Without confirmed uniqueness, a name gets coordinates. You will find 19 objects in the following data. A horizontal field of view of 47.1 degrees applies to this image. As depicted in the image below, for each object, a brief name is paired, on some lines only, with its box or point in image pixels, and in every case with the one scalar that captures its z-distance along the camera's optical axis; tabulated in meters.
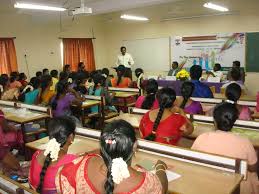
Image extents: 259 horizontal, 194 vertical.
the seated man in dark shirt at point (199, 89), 5.02
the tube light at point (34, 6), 5.87
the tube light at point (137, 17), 9.02
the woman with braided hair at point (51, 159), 2.02
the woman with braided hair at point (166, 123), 2.86
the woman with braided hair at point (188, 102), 3.79
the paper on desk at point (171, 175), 2.17
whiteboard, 10.25
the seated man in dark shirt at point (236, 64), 8.11
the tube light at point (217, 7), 7.28
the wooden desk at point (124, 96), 6.54
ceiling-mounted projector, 6.17
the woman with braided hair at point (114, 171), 1.42
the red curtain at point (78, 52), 10.29
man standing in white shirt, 10.27
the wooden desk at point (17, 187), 1.81
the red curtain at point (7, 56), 8.68
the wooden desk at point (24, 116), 4.50
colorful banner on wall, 8.78
